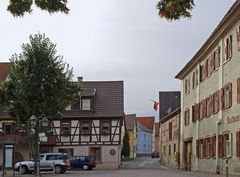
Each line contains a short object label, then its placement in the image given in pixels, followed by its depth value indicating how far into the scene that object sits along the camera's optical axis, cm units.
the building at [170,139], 6178
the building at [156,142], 15105
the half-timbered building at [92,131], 6025
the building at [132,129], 11950
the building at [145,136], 14075
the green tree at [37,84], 4050
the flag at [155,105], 8880
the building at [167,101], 9050
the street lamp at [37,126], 3630
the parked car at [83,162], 5416
